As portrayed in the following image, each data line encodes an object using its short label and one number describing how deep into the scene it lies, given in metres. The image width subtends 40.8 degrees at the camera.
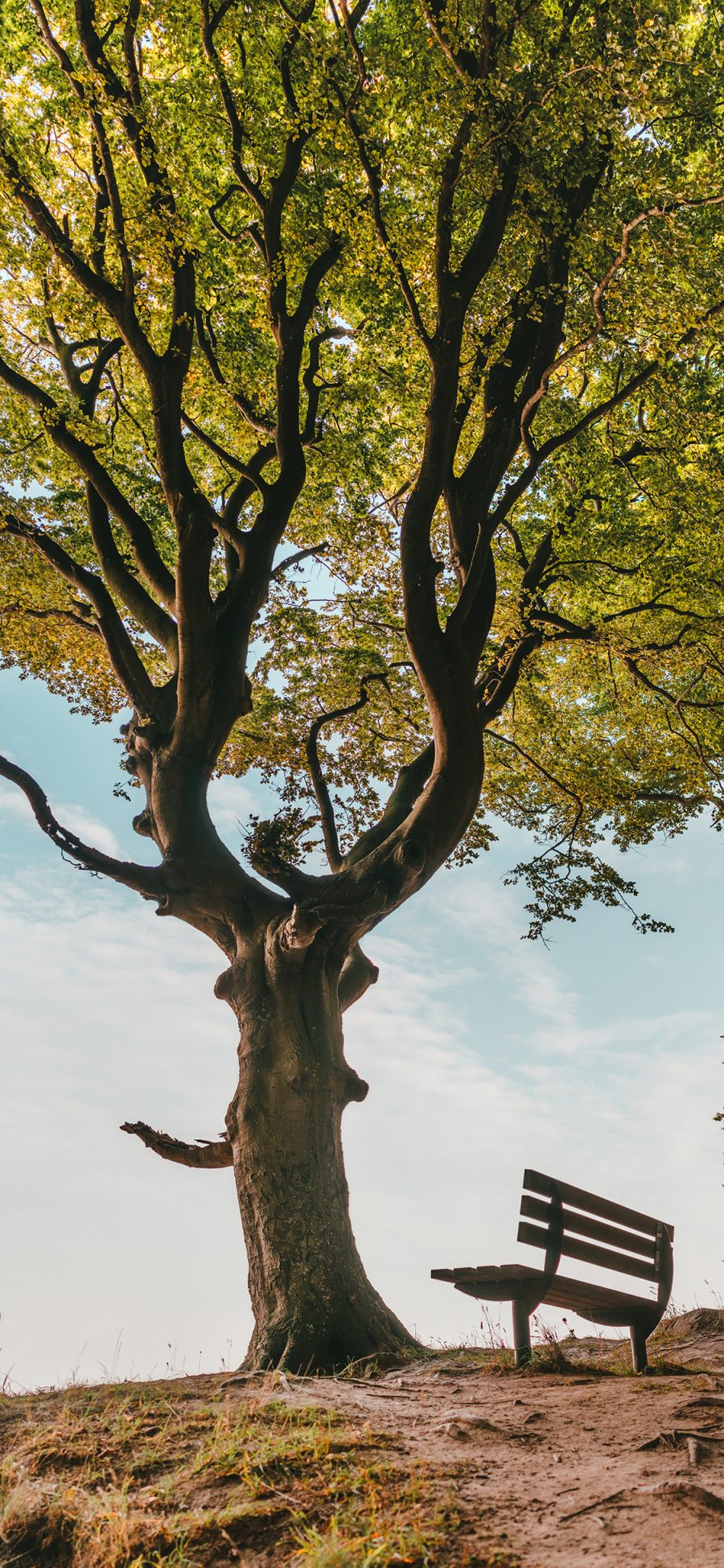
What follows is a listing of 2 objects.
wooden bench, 6.66
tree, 8.32
